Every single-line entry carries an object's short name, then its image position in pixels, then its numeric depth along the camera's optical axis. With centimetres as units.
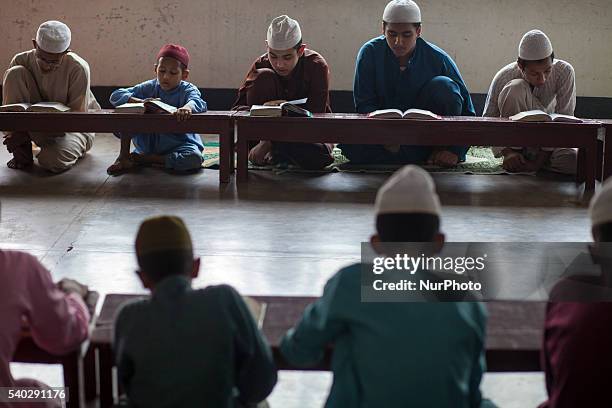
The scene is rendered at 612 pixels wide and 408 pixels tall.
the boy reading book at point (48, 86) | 1117
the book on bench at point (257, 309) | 447
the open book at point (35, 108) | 1072
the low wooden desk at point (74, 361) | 435
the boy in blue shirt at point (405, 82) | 1142
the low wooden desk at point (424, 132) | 1047
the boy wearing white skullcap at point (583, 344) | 392
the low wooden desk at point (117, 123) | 1058
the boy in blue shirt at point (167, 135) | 1124
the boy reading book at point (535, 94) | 1120
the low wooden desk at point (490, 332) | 423
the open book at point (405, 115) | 1055
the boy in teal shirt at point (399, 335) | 377
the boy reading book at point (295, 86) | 1136
